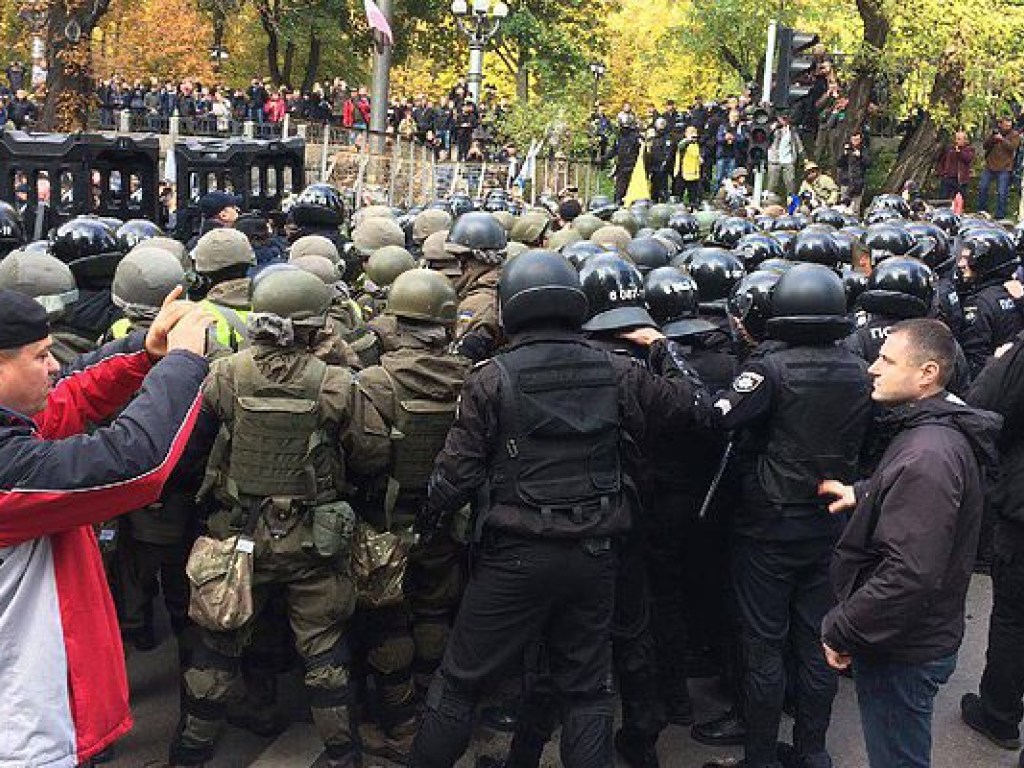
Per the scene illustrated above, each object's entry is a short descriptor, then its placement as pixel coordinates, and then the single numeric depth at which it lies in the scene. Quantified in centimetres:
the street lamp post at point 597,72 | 3203
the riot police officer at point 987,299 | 735
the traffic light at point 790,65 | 1195
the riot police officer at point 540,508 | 406
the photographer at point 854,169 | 2127
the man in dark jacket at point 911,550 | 356
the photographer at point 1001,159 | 2177
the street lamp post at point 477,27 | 2528
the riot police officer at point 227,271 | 547
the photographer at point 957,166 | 2205
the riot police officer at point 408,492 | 488
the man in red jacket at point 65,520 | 265
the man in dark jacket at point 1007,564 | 501
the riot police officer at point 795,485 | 469
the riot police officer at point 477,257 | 648
